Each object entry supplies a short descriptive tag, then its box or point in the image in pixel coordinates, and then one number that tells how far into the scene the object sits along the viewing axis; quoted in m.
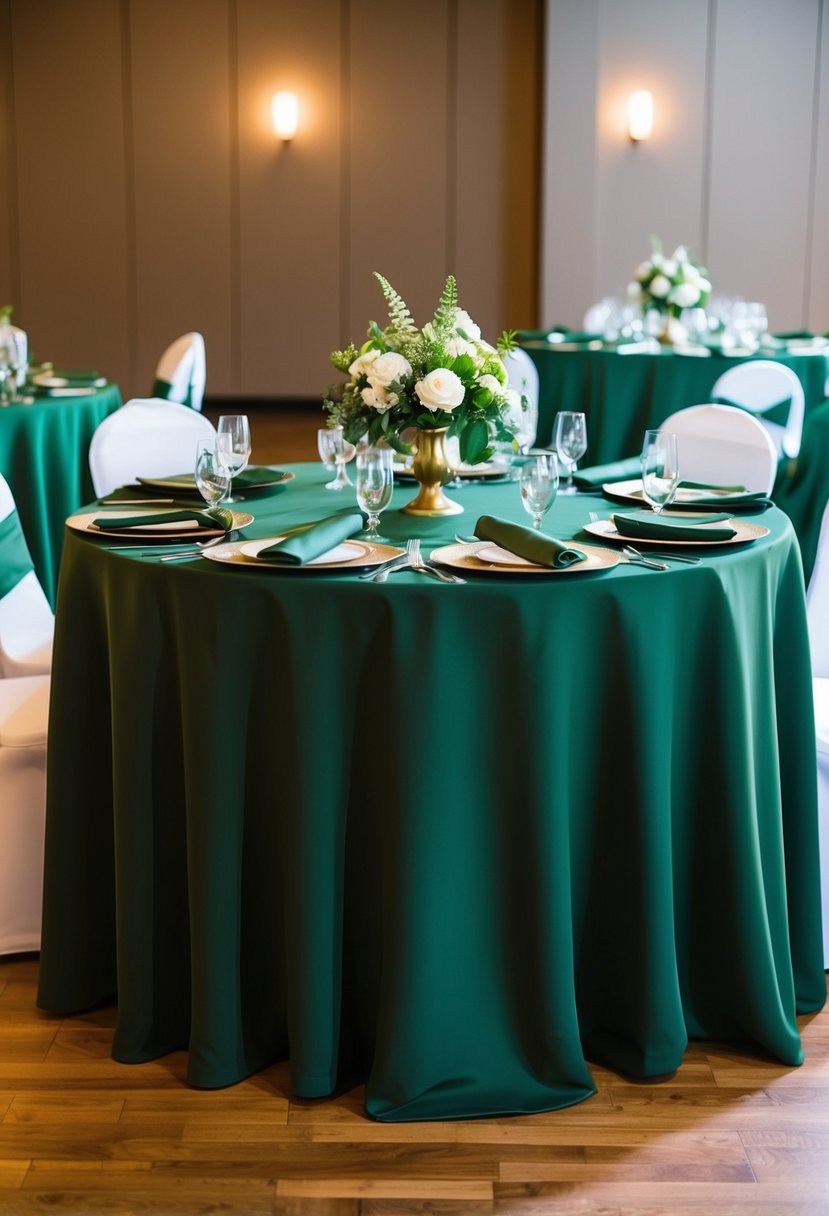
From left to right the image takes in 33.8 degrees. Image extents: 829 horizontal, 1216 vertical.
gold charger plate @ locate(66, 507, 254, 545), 2.46
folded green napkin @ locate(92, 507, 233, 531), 2.50
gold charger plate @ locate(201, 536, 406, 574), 2.18
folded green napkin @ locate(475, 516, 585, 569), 2.17
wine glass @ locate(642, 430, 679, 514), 2.58
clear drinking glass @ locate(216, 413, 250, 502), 2.63
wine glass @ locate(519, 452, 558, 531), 2.45
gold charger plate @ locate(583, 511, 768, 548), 2.37
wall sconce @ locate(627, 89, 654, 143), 10.34
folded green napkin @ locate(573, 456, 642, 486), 3.11
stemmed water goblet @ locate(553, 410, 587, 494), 2.96
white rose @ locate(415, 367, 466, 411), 2.54
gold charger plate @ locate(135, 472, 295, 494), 2.96
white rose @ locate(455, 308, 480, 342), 2.64
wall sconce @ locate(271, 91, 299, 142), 10.77
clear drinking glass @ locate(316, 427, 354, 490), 2.98
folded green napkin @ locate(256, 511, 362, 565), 2.18
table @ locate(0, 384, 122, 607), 4.66
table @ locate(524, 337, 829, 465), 6.18
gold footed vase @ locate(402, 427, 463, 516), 2.75
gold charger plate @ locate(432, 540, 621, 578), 2.16
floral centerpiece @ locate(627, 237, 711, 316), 6.60
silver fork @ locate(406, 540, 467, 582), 2.15
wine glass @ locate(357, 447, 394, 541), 2.44
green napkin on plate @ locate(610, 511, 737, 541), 2.37
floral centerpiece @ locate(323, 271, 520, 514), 2.58
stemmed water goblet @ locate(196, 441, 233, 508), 2.56
